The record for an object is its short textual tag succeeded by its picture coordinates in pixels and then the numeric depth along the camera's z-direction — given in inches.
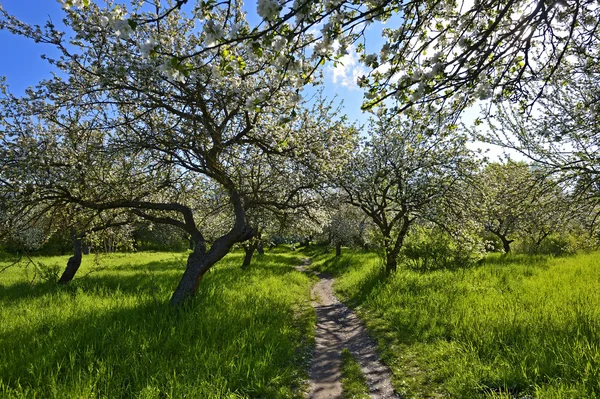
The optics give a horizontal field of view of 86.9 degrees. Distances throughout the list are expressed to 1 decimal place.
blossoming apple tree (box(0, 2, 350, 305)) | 273.7
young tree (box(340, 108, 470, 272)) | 517.3
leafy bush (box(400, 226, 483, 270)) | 658.2
